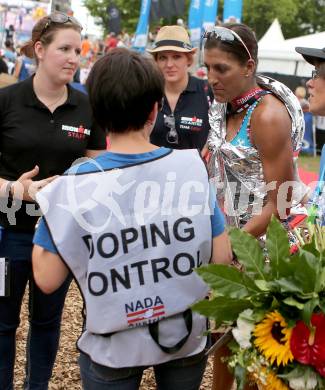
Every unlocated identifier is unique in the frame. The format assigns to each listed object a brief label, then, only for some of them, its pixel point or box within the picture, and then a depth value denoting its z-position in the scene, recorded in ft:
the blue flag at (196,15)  58.54
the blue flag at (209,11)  57.16
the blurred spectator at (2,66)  41.95
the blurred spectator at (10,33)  88.37
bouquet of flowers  5.25
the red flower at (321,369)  5.24
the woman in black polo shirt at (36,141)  9.14
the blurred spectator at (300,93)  48.54
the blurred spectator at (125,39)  70.15
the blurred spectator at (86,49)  70.27
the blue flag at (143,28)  57.88
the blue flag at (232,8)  57.21
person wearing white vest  5.89
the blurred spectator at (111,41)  67.08
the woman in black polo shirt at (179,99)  13.24
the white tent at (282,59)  67.97
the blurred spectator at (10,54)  65.21
